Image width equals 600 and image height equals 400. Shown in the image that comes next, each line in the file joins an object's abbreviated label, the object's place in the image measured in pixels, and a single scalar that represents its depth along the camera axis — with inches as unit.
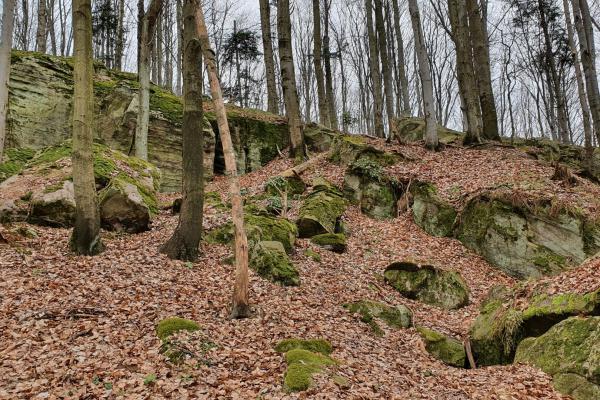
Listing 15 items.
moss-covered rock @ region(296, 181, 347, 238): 425.1
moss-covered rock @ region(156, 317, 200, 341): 212.8
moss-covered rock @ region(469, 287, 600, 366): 230.2
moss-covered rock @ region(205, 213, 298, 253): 367.9
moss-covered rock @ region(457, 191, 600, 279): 394.6
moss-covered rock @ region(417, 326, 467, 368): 261.7
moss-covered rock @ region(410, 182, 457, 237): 465.1
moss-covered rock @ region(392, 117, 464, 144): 746.9
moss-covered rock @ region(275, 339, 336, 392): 181.0
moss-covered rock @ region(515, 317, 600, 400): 188.9
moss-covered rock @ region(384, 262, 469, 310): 346.9
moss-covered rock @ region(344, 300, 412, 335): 292.5
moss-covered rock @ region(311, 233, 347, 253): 403.9
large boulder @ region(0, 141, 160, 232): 343.3
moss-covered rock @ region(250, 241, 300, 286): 312.5
